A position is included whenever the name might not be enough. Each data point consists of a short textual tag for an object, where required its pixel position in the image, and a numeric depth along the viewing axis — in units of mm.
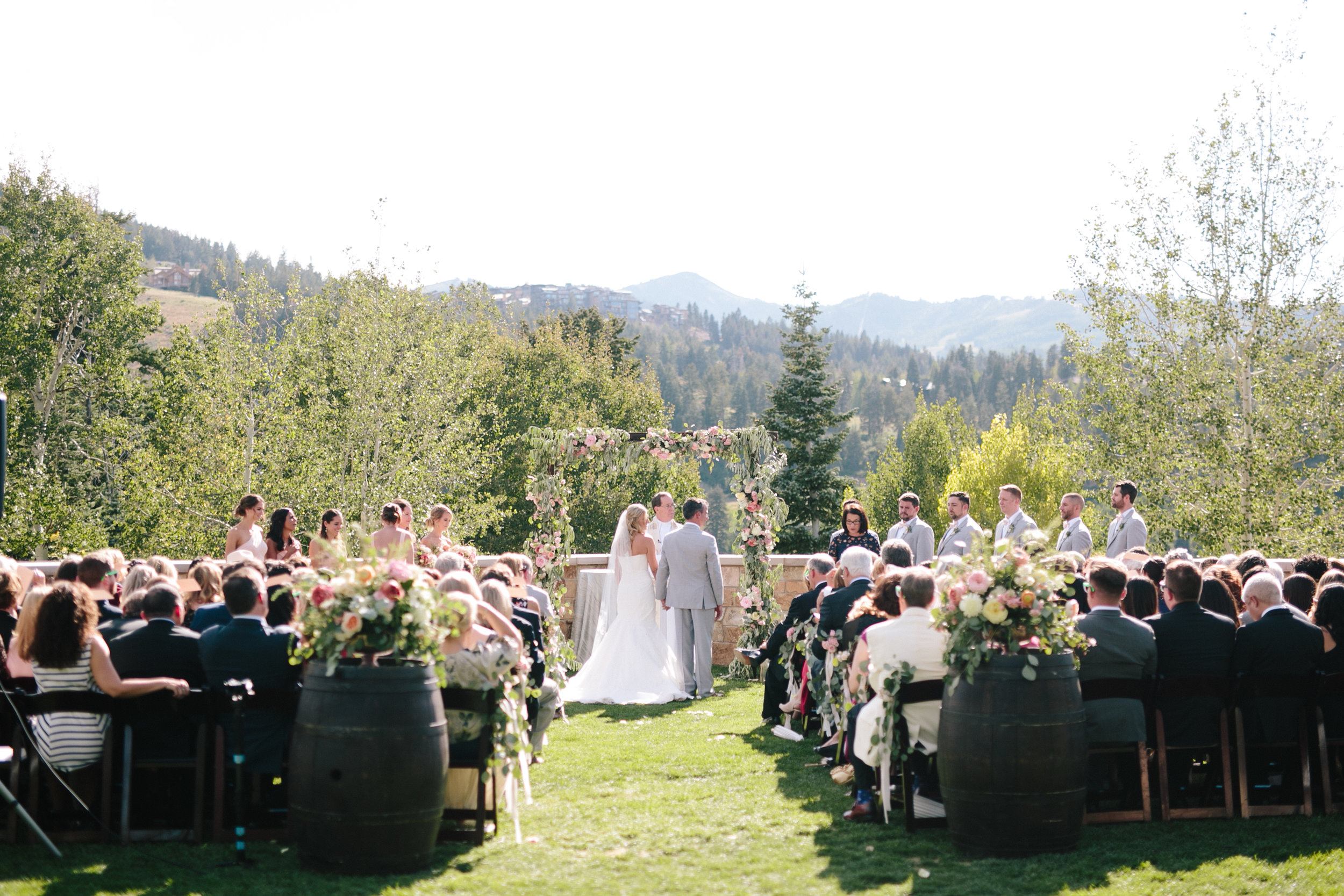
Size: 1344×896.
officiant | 11109
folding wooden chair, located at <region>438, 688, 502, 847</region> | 5148
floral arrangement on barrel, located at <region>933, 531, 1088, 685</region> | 4918
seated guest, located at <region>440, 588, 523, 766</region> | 5234
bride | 10422
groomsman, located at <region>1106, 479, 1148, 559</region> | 9961
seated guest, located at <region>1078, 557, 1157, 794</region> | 5488
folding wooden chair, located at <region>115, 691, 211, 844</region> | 5062
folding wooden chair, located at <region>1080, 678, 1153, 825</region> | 5484
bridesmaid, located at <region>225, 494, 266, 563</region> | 8992
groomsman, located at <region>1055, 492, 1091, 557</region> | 10203
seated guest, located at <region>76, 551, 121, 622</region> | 6191
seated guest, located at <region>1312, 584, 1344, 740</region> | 5812
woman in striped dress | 5012
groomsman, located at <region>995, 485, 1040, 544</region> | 10094
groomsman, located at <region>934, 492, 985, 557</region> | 10375
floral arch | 12430
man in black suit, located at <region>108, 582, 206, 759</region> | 5191
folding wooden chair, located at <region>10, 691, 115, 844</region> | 4957
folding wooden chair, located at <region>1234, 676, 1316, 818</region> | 5602
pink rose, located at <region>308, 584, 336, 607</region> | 4625
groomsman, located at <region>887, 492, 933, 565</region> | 10914
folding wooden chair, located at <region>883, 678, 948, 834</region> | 5391
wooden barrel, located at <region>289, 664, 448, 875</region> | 4465
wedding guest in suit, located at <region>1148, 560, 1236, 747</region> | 5699
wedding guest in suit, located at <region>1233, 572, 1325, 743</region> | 5691
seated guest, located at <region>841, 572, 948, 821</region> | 5484
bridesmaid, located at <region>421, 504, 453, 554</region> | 9453
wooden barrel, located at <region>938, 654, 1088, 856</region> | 4801
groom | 10547
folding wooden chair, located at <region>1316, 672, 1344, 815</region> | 5617
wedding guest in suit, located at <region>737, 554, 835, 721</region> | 8320
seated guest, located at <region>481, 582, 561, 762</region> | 6684
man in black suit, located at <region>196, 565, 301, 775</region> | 5164
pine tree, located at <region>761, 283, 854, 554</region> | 37344
